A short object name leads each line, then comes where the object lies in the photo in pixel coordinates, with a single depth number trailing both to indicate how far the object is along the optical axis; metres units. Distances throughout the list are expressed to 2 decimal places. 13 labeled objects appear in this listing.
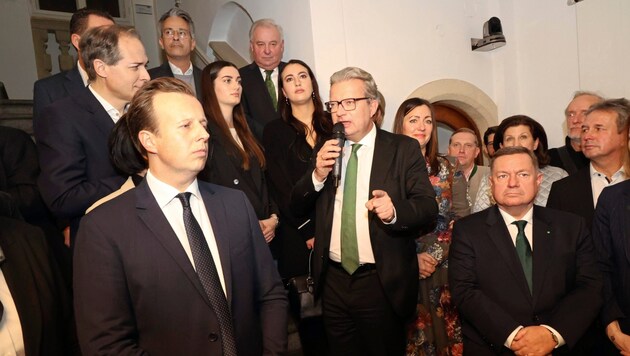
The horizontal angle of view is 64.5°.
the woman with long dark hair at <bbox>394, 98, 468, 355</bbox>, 2.95
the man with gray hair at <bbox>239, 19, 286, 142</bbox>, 3.71
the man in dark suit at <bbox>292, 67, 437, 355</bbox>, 2.44
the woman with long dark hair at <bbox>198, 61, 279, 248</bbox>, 2.80
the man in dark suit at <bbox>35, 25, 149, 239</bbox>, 2.10
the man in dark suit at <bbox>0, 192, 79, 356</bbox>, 1.76
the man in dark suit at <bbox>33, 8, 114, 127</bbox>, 2.68
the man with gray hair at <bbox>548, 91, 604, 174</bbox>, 3.71
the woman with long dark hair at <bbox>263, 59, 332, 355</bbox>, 2.99
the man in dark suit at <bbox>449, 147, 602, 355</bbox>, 2.34
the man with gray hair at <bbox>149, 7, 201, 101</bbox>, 3.71
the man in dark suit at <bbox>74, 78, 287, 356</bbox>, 1.54
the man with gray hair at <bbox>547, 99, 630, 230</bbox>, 2.93
